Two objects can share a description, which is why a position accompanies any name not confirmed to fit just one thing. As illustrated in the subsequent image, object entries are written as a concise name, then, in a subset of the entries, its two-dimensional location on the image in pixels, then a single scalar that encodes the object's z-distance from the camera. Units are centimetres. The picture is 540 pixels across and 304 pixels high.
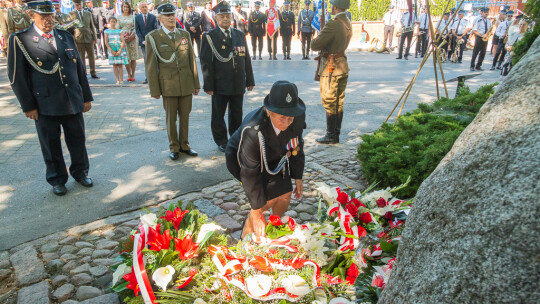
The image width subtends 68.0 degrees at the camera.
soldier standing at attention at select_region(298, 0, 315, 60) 1725
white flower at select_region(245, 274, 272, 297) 264
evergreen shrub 432
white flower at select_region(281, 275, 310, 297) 260
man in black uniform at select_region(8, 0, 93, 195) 454
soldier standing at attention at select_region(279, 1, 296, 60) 1755
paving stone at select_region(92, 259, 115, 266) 356
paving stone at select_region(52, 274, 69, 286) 329
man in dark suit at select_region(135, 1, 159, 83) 1084
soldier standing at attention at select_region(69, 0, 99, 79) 1144
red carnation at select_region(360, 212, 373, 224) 352
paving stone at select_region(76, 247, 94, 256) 370
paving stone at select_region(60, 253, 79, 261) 364
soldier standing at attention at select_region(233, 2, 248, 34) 1666
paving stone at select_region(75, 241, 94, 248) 384
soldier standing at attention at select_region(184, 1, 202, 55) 1526
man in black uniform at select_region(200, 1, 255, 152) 600
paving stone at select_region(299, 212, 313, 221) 434
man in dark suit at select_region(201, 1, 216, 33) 1516
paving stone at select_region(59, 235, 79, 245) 390
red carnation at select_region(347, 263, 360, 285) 281
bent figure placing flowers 321
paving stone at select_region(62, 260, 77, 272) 348
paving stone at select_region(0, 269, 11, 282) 337
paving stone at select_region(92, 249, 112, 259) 368
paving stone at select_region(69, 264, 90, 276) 343
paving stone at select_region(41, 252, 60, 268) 362
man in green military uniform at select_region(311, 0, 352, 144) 627
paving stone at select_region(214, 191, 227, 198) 488
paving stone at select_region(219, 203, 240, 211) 457
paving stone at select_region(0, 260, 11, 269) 352
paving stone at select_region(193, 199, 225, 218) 443
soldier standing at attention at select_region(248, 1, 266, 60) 1688
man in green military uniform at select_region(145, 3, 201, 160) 578
